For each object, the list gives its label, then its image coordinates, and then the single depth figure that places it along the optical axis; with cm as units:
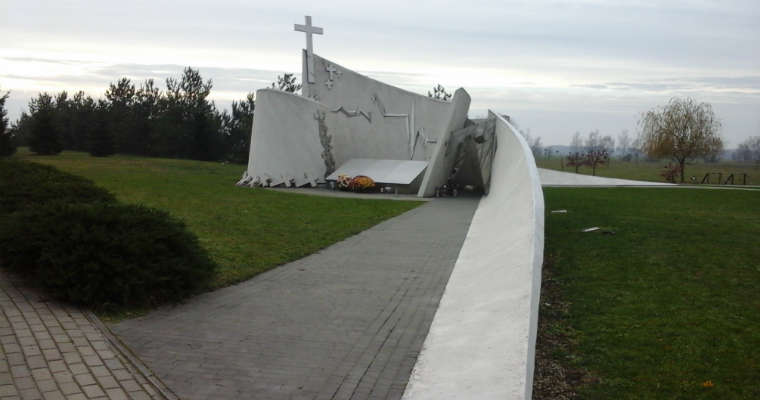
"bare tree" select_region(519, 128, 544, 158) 11798
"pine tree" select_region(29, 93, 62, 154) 3347
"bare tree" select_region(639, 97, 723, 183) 3669
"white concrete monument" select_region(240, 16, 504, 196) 1975
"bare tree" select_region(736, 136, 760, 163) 10005
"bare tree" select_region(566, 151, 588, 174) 4719
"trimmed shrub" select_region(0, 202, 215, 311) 542
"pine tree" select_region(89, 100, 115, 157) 3544
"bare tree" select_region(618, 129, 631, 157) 11869
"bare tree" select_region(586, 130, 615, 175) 4282
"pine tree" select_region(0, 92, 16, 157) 2873
